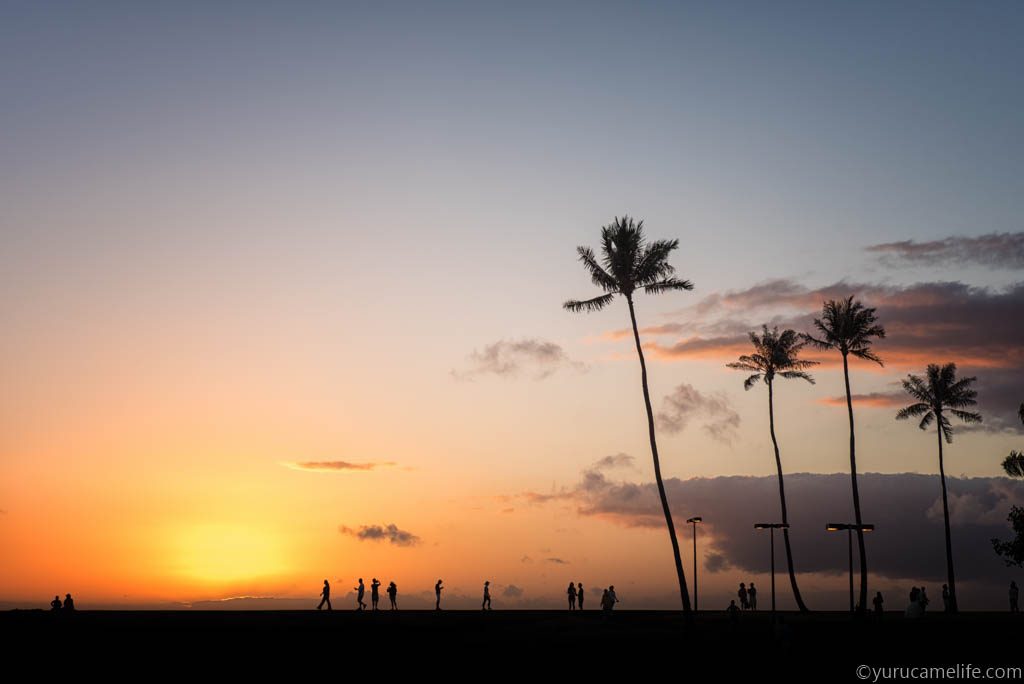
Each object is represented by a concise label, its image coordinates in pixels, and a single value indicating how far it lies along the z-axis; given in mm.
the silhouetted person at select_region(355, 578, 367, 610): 63344
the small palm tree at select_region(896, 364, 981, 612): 77562
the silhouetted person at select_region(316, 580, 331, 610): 63844
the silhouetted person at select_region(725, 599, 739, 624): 51562
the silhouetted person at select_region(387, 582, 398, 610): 65375
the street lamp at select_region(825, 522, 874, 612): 61594
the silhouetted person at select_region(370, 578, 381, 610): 63072
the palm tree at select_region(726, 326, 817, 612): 72000
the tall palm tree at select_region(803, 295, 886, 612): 66375
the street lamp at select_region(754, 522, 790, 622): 61938
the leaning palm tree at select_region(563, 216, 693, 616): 54344
